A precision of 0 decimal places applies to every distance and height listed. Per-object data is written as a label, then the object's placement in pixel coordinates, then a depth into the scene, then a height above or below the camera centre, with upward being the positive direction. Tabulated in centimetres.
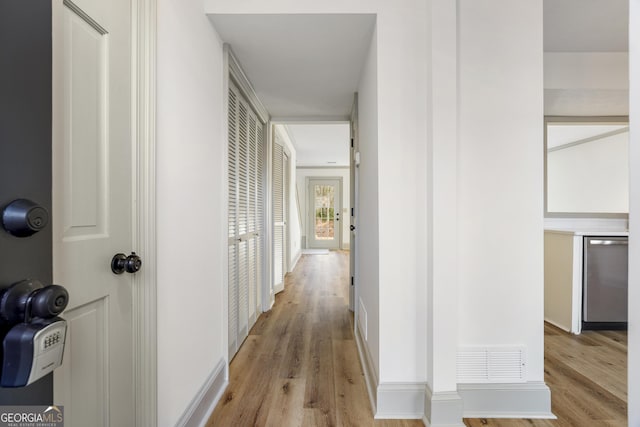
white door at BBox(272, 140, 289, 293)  395 -2
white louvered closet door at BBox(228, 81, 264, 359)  232 -2
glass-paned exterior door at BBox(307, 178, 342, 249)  917 +0
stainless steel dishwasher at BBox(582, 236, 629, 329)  277 -60
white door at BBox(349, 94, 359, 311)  293 +11
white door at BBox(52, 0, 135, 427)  84 +3
